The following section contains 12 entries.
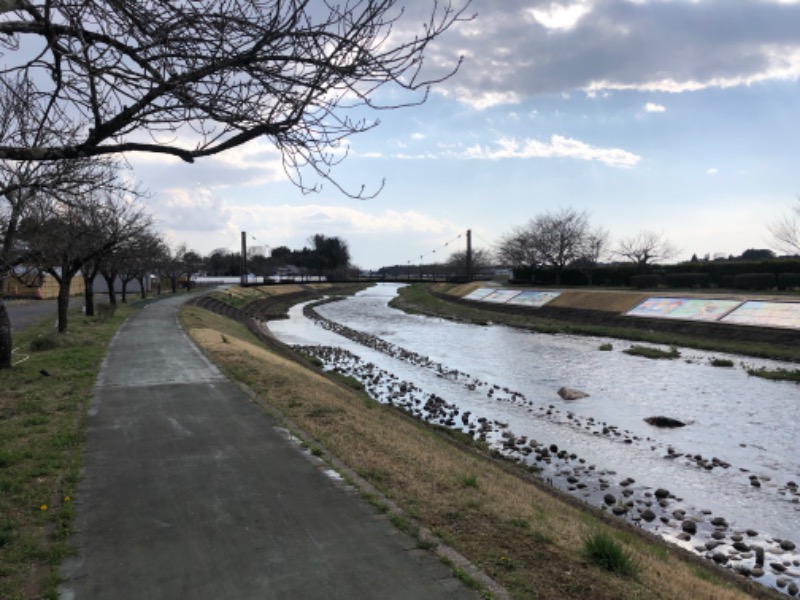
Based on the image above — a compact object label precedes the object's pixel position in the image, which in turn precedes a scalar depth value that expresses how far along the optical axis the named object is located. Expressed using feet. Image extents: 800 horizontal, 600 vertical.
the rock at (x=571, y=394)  56.03
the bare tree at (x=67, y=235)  48.15
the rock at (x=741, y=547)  24.38
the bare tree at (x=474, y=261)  406.82
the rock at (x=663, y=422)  45.88
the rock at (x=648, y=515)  27.73
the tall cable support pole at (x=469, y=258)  304.71
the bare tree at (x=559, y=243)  201.98
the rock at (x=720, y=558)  23.11
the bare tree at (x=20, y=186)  29.01
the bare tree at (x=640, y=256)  197.71
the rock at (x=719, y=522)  27.12
